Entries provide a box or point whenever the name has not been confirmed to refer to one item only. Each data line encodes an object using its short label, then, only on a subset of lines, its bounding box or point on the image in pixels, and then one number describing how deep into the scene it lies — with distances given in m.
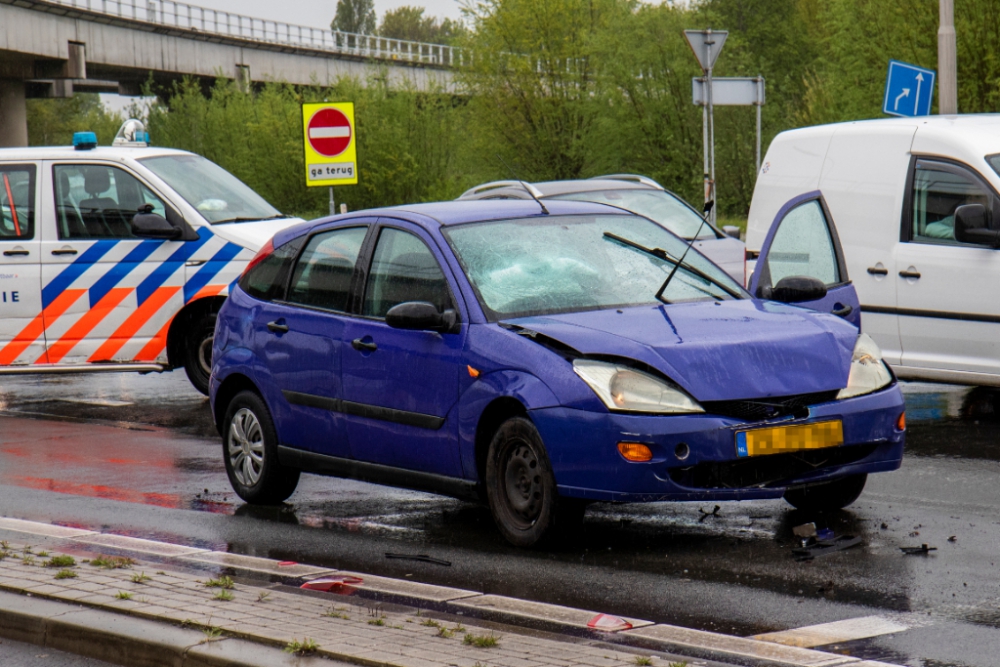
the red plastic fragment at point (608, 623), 10.56
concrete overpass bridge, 105.94
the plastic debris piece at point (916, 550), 12.83
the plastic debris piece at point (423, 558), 13.43
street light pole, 39.31
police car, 24.84
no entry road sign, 38.78
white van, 19.69
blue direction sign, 37.31
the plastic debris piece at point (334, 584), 12.12
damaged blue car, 12.80
